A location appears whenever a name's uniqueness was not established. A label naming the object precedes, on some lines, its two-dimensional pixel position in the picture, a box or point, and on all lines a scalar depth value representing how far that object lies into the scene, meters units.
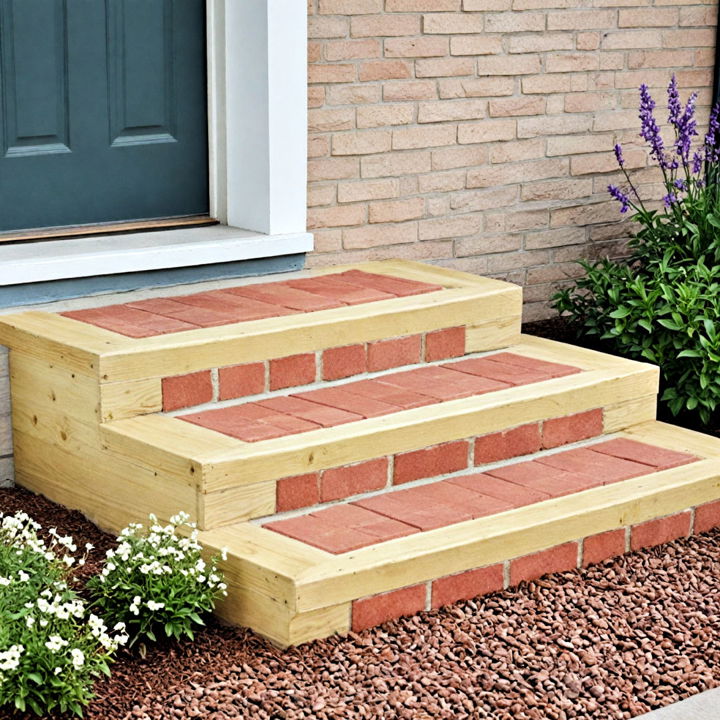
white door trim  8.02
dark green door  7.74
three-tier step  6.03
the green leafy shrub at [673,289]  8.37
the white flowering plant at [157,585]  5.66
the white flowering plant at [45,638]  5.07
